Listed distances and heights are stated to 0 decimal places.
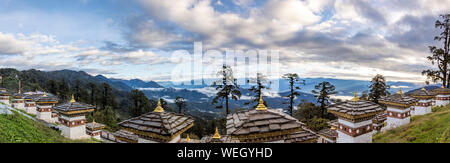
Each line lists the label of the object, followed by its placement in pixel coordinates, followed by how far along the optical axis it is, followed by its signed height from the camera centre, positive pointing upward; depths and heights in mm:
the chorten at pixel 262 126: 8164 -2190
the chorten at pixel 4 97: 26442 -2434
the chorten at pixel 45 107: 21391 -3203
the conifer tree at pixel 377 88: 33188 -1791
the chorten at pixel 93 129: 22438 -6054
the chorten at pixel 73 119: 15852 -3430
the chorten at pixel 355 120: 10461 -2376
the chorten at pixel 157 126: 8094 -2172
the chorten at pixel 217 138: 15320 -4937
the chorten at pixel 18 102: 25531 -3047
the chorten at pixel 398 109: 14086 -2391
